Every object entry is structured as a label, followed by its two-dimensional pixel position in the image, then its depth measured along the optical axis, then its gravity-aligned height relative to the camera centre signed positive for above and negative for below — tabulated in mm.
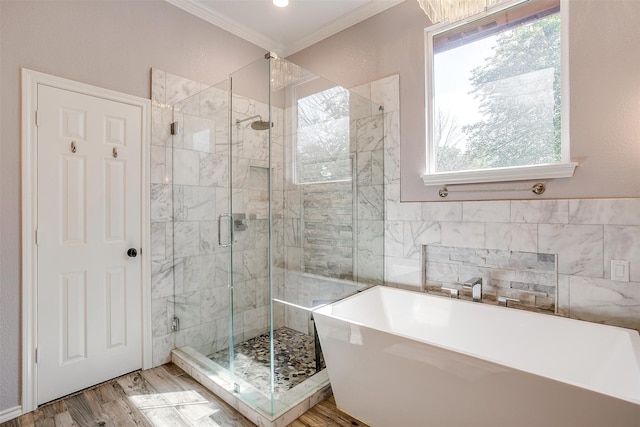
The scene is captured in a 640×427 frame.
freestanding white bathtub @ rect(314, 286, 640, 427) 1177 -786
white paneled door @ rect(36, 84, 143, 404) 2014 -208
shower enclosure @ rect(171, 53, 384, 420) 2139 -65
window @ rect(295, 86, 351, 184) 2445 +634
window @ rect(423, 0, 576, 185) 2006 +845
